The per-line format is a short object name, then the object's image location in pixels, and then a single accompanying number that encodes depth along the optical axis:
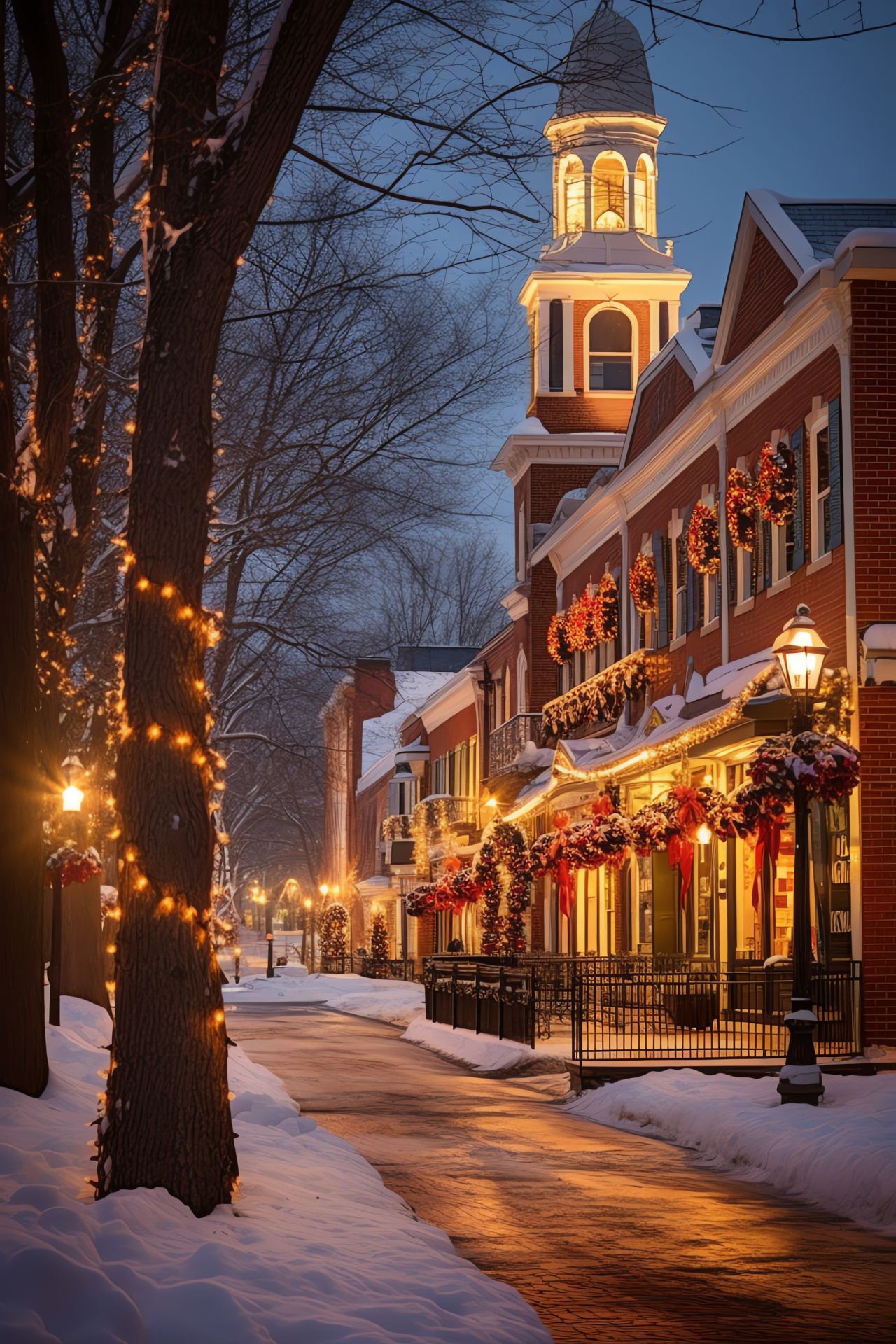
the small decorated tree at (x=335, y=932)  58.94
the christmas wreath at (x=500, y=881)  32.06
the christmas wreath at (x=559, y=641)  32.84
